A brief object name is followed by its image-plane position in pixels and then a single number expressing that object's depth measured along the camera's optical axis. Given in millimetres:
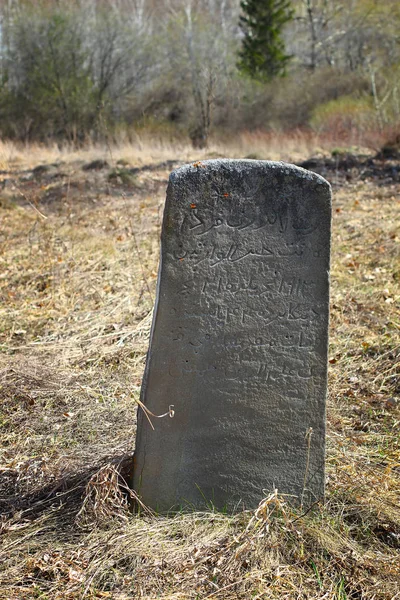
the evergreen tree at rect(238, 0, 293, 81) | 32500
